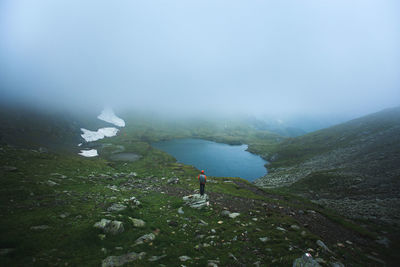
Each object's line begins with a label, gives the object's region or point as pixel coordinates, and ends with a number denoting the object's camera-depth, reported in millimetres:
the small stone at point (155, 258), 10188
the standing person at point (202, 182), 24594
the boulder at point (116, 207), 16250
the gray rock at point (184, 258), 10620
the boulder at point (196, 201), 21238
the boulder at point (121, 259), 9297
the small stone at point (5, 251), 8078
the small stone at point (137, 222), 14116
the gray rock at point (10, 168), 24581
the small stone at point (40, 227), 10973
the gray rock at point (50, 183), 22172
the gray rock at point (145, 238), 11862
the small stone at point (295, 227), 16898
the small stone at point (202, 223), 16594
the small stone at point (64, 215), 13392
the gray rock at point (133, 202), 19172
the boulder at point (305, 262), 10341
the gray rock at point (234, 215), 19094
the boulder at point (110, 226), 12253
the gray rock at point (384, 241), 18772
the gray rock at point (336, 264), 11141
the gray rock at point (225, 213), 19283
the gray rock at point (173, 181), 36300
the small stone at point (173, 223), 15840
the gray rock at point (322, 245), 13430
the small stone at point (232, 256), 11492
